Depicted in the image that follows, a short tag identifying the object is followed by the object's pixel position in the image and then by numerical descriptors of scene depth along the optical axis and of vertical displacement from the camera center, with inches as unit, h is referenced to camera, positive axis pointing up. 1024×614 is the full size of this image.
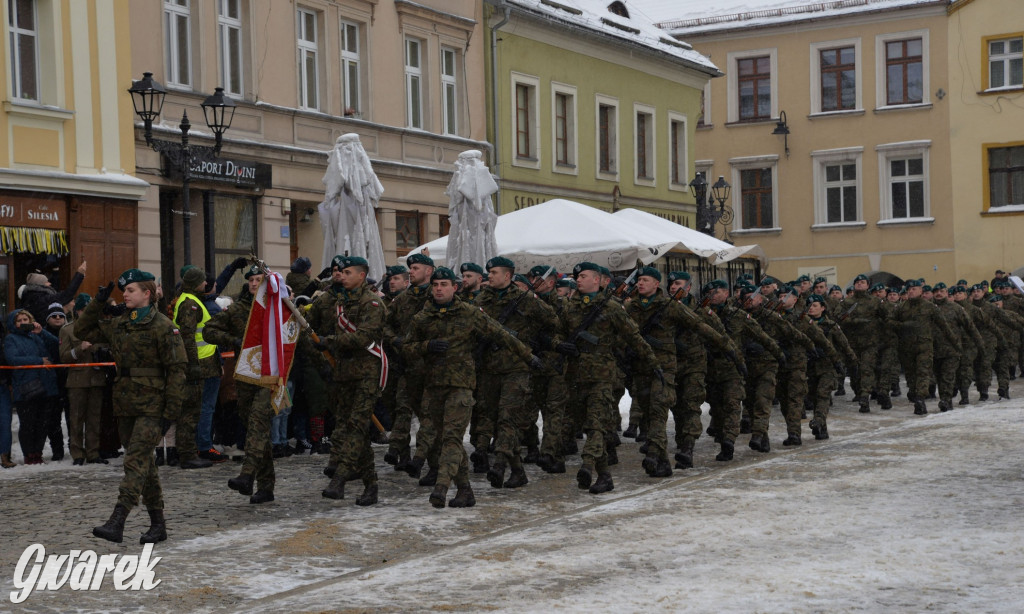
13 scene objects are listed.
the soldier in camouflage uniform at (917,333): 769.6 -31.3
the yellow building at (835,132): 1684.3 +174.3
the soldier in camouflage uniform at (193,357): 509.0 -22.1
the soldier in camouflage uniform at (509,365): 458.0 -25.2
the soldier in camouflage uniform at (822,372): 610.5 -41.2
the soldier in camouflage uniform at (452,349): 421.4 -18.2
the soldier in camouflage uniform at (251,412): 409.7 -34.2
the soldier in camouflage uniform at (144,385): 353.4 -22.8
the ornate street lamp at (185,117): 665.0 +85.5
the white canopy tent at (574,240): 740.0 +23.6
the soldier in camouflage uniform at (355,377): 418.0 -25.5
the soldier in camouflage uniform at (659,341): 489.1 -21.0
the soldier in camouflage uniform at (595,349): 450.3 -21.0
